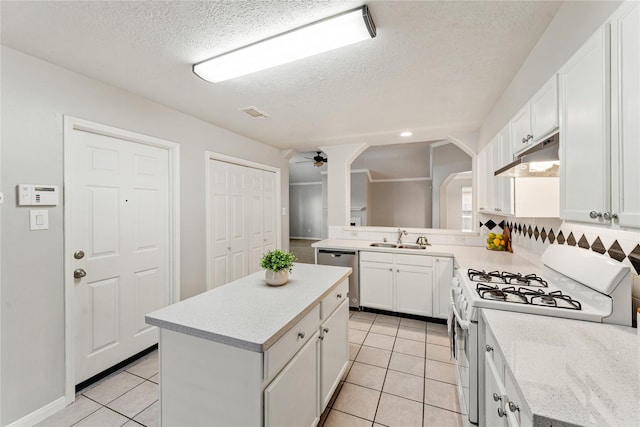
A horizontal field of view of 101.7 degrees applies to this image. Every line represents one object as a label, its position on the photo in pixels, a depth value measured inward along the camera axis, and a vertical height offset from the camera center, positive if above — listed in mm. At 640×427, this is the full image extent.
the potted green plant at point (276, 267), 1672 -345
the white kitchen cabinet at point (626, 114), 803 +321
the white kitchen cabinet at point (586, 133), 936 +319
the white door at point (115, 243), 1982 -253
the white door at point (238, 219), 3197 -74
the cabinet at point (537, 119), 1311 +552
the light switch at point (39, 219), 1684 -36
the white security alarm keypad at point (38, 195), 1633 +123
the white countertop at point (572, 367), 692 -519
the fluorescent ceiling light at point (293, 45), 1359 +997
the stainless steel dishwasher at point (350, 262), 3395 -652
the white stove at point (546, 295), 1175 -456
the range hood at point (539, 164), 1361 +299
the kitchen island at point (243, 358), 1068 -659
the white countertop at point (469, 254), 2137 -440
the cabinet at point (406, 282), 2969 -838
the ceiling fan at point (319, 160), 5357 +1112
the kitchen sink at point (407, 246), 3582 -458
